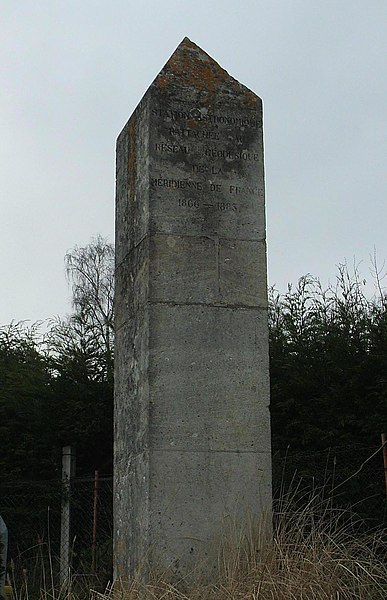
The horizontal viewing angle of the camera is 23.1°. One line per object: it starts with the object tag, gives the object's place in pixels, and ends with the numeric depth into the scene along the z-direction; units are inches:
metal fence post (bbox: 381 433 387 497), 265.8
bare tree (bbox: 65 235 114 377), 997.7
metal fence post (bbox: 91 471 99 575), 344.2
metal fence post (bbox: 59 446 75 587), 366.0
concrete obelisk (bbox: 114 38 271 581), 210.2
